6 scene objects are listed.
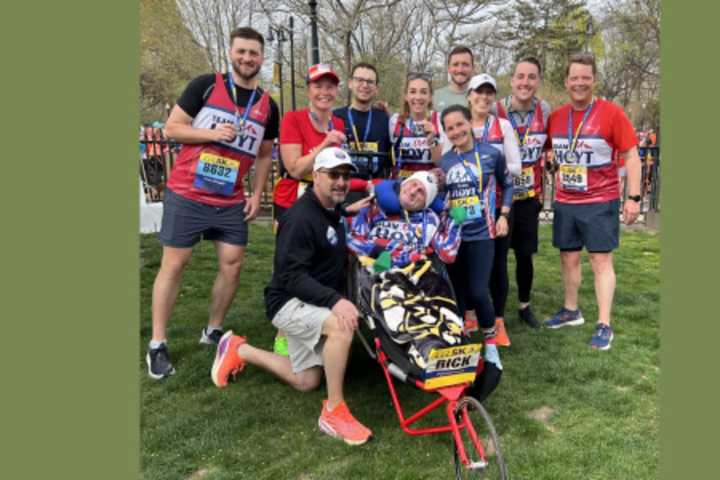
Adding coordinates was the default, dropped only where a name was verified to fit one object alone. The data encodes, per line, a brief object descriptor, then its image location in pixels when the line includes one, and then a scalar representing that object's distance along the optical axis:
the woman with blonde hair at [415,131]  4.17
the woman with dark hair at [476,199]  4.02
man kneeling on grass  3.23
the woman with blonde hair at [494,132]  4.21
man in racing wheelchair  2.98
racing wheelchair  2.77
